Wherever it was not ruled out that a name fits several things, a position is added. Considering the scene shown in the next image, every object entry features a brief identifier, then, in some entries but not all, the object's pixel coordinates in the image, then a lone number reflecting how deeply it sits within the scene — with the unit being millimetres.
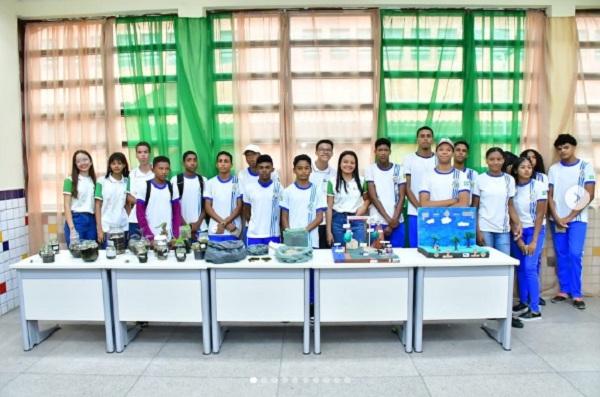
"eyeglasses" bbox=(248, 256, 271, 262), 2969
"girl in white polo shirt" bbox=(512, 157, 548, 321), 3672
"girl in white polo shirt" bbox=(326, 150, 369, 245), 3652
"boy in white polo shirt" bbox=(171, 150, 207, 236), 3848
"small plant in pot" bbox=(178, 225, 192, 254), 3164
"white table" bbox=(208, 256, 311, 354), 2912
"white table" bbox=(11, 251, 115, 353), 2977
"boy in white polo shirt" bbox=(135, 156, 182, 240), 3555
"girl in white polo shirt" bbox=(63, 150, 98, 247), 3807
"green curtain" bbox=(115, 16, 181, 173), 4207
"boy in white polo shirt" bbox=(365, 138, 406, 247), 3770
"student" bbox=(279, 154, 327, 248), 3545
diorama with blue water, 3086
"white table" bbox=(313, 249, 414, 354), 2906
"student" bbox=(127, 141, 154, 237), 3732
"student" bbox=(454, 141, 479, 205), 3767
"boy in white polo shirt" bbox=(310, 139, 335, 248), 3751
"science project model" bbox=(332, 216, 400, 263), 2904
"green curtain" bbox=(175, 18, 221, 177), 4133
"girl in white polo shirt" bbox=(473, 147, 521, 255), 3566
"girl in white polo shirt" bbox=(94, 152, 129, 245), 3752
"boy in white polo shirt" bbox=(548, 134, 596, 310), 3945
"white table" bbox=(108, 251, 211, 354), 2932
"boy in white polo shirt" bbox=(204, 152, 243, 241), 3777
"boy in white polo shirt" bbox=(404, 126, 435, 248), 3826
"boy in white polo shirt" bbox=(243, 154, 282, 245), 3604
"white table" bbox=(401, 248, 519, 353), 2924
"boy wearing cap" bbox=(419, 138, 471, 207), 3555
